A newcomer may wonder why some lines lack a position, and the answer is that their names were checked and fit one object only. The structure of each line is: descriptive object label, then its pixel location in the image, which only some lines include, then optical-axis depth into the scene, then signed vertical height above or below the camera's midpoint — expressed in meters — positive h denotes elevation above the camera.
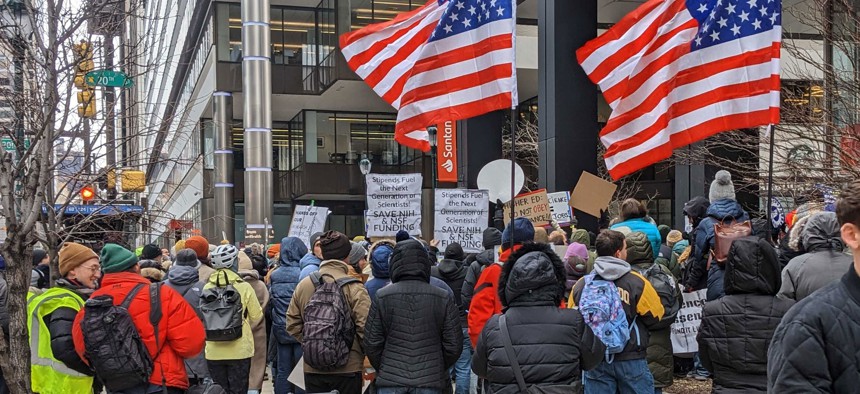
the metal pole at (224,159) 37.56 +1.16
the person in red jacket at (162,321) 6.63 -1.02
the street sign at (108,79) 9.15 +1.14
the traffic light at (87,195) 12.96 -0.12
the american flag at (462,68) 9.80 +1.29
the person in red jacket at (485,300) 7.89 -1.05
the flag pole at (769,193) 6.58 -0.09
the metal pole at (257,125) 34.38 +2.36
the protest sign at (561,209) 13.80 -0.41
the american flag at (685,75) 8.45 +1.08
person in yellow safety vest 6.60 -1.03
